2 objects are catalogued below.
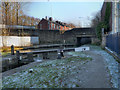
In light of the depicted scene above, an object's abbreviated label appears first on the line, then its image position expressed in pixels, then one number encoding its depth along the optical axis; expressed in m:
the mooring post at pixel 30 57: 10.67
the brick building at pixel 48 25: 40.23
